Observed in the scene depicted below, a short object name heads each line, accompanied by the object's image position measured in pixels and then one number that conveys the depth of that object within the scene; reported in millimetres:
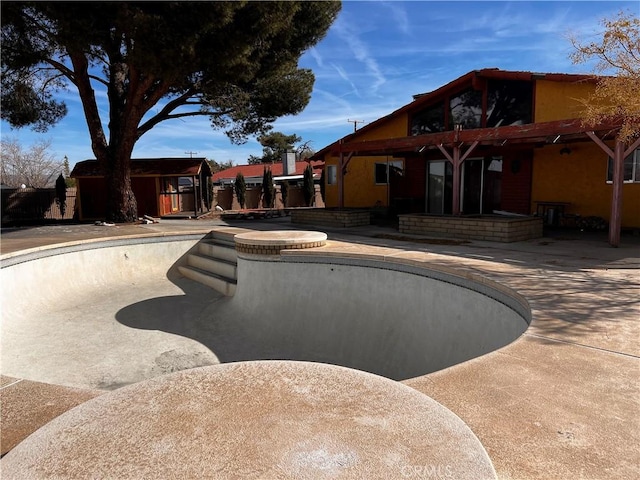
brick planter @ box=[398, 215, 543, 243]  9836
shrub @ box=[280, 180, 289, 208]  28344
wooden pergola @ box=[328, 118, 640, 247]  8461
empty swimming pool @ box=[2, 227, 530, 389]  5793
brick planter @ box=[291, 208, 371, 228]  13645
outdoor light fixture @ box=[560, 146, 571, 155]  12249
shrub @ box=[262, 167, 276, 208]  26952
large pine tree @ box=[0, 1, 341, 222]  11789
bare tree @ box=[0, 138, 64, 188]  45438
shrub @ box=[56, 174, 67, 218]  21094
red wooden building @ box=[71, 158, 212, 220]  19438
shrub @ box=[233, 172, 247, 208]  26812
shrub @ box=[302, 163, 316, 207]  27656
